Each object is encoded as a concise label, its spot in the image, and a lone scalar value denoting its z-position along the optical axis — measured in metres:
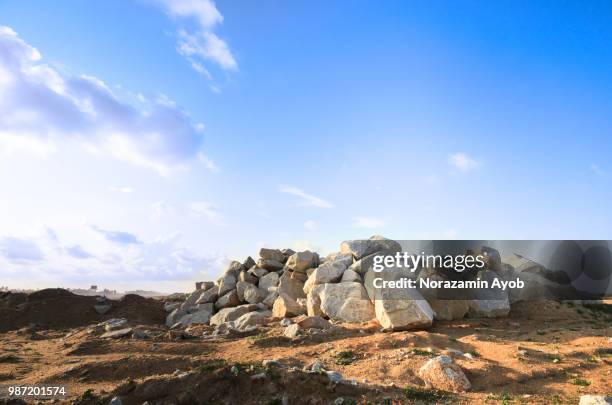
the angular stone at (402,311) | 15.70
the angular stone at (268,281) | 22.84
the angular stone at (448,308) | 18.55
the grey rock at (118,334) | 16.42
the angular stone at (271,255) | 25.20
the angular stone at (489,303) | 19.84
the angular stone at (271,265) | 24.47
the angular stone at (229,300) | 22.62
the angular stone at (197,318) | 21.27
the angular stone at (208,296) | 23.62
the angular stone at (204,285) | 25.77
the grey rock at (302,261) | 22.34
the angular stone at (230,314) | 20.23
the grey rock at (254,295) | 21.98
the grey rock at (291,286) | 21.16
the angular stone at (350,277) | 19.02
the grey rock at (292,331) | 14.93
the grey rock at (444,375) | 9.65
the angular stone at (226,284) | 23.80
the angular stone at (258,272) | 24.03
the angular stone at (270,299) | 21.24
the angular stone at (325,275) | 19.52
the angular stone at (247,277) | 23.81
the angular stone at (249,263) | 25.70
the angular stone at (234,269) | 25.18
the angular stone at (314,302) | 18.31
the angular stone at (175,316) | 22.47
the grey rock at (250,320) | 17.96
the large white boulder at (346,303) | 17.33
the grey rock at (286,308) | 19.09
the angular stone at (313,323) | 16.02
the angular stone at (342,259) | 20.31
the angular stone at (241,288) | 22.89
